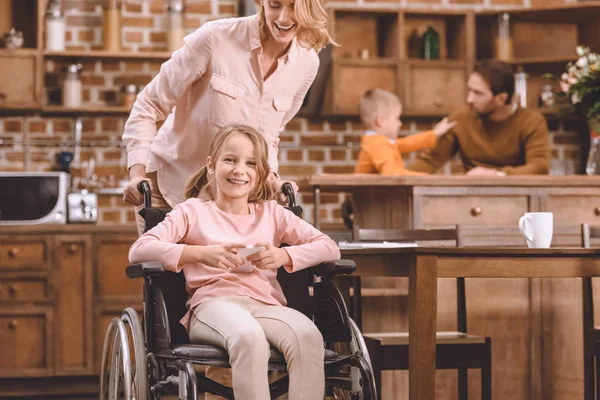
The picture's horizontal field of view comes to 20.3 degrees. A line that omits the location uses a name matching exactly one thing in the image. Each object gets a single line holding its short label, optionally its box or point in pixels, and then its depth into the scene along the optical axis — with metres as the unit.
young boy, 7.37
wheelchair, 3.59
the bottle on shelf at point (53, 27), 8.49
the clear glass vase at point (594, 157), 7.23
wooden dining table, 4.15
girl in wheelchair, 3.56
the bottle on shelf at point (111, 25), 8.60
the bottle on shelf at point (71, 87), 8.54
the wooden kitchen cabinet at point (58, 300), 7.83
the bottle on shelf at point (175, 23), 8.63
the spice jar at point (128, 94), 8.57
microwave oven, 7.95
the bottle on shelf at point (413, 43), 9.19
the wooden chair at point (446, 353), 4.87
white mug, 4.41
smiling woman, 4.35
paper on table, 4.48
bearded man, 7.56
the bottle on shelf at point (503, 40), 9.03
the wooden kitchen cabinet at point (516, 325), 5.91
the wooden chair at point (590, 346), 5.06
